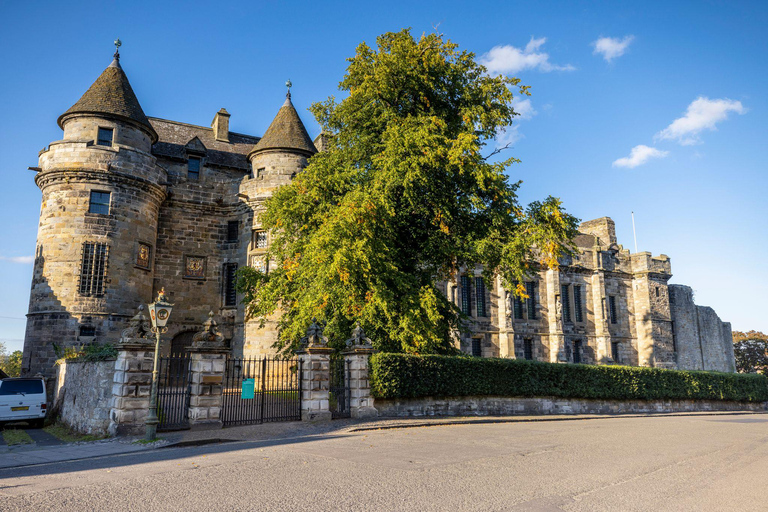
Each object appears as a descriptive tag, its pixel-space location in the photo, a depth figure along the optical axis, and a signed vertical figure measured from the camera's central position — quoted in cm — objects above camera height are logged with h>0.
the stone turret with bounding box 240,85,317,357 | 2814 +1013
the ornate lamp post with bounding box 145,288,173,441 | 1177 +45
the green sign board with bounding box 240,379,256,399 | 1550 -83
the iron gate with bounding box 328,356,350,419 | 1683 -90
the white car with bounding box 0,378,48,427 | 1700 -122
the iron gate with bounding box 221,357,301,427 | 1476 -150
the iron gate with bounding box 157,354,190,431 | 1343 -137
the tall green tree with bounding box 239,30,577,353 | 1788 +538
